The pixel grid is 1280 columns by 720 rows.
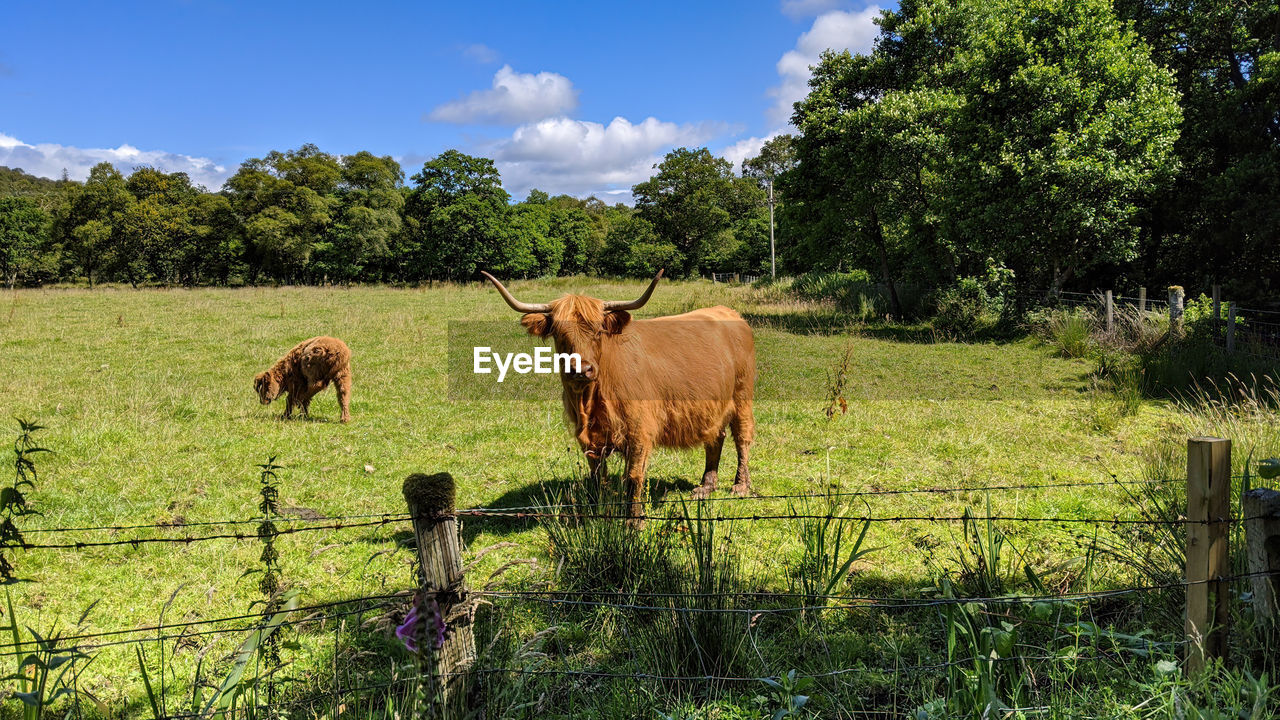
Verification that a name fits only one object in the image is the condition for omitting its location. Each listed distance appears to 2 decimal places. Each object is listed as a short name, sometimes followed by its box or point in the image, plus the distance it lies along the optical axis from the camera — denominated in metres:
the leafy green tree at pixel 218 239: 45.09
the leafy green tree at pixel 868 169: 18.97
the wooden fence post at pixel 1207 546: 2.53
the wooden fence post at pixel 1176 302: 13.86
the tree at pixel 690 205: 55.81
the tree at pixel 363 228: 44.72
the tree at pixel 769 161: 63.62
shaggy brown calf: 8.79
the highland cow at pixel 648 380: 4.78
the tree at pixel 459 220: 45.66
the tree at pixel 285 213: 43.31
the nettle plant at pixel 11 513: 2.22
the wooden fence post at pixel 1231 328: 11.71
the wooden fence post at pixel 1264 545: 2.66
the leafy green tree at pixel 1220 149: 16.55
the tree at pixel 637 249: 54.28
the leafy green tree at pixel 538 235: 50.09
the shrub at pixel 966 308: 17.86
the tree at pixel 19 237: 42.62
